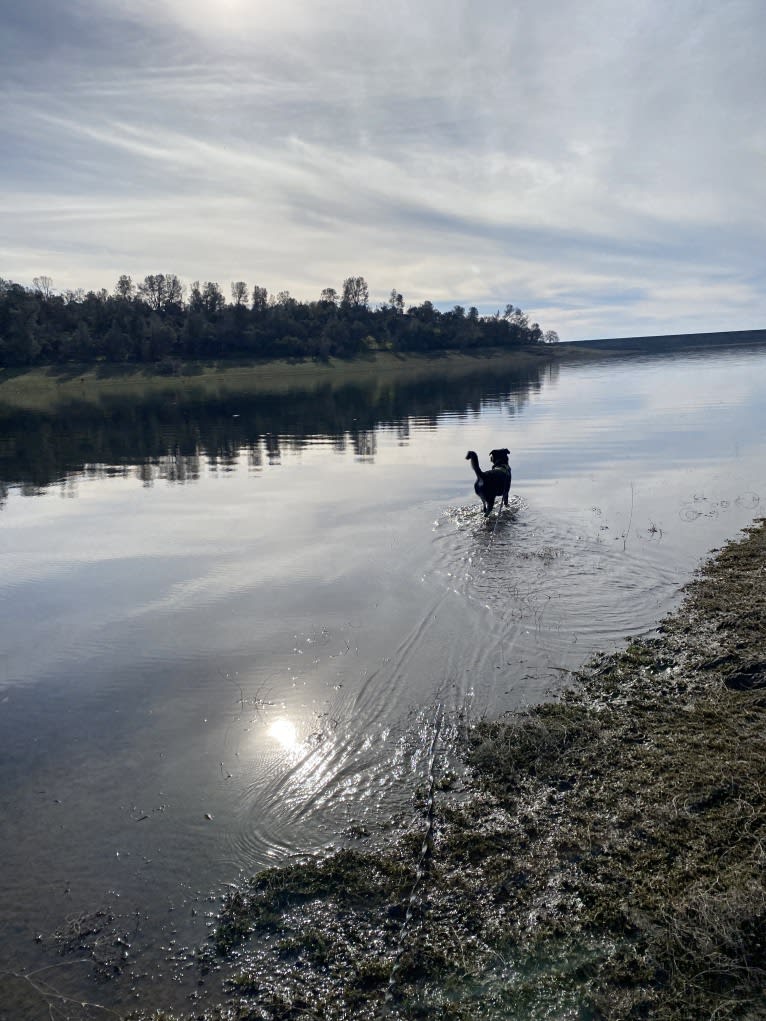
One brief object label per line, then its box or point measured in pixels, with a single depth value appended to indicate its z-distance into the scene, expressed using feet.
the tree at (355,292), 561.02
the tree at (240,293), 482.69
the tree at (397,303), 563.07
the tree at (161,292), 464.24
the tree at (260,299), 479.00
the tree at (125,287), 466.70
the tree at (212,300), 468.34
